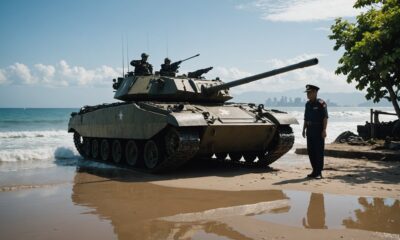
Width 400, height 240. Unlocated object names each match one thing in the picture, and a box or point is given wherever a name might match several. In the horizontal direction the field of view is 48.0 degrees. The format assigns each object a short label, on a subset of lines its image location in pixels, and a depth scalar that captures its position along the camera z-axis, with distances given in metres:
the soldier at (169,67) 14.31
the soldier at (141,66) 13.79
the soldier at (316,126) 9.03
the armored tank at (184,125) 10.13
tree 12.04
